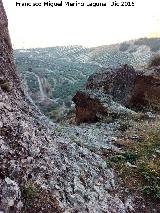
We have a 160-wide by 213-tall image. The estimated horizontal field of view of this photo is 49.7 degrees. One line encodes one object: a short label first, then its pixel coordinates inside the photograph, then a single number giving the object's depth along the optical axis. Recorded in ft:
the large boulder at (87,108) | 25.24
